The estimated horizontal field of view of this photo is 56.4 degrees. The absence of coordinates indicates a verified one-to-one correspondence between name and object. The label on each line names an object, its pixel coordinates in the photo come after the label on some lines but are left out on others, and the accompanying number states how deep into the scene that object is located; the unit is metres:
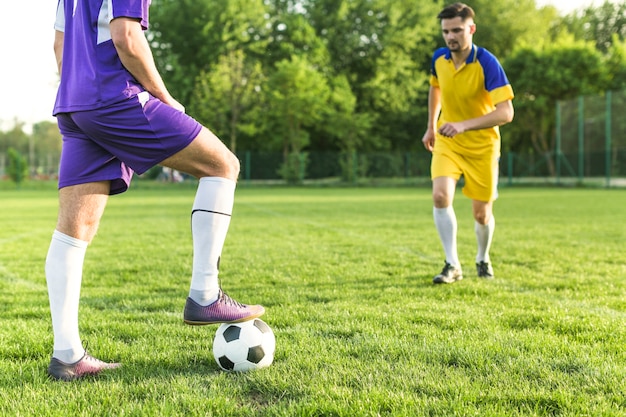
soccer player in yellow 5.21
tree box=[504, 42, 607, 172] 36.91
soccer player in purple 2.56
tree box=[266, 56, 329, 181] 36.31
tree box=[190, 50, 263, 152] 35.22
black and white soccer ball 2.80
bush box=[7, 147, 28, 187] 32.22
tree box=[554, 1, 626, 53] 55.88
